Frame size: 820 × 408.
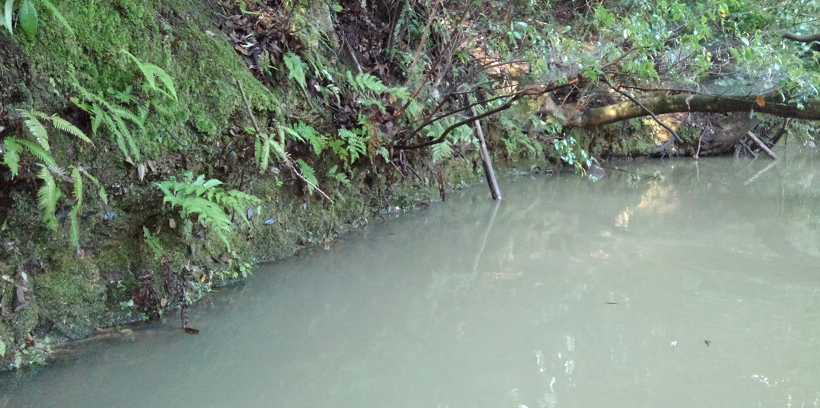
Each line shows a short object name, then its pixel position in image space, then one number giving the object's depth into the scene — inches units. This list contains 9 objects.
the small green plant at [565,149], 224.2
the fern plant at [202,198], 108.8
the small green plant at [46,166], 86.3
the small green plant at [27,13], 89.8
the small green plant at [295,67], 151.3
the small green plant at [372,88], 156.8
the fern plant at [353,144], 158.0
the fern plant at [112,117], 99.4
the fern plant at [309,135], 148.1
